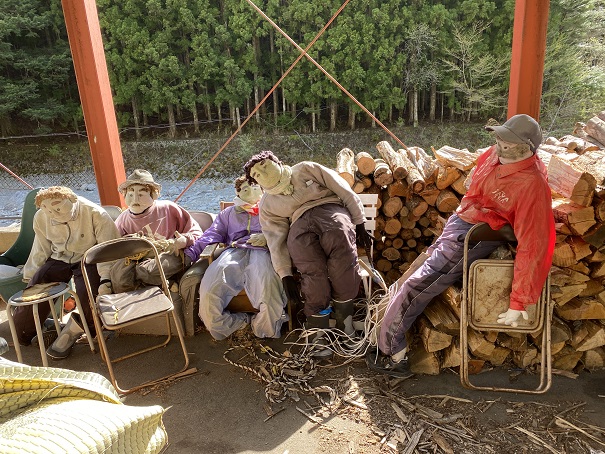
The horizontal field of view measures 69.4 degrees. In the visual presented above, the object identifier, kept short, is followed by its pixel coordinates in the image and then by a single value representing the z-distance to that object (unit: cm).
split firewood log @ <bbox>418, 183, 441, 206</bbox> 418
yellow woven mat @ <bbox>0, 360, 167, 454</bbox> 117
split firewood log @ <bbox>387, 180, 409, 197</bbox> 423
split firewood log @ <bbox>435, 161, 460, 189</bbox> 407
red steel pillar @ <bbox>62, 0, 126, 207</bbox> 421
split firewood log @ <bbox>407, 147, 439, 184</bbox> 420
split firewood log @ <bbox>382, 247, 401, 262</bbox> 445
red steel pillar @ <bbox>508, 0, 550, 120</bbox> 418
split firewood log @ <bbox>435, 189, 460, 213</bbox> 409
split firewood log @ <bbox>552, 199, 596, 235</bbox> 267
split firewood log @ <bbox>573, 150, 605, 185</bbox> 269
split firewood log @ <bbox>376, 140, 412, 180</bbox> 419
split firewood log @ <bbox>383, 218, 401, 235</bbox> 432
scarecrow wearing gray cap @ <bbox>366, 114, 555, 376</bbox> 242
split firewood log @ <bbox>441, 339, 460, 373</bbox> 300
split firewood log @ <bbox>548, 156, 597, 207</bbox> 263
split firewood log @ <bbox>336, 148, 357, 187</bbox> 419
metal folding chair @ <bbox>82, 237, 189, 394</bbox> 297
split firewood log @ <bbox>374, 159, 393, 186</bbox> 419
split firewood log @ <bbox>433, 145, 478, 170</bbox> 401
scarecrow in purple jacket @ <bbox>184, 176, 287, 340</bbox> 349
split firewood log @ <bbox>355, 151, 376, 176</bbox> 427
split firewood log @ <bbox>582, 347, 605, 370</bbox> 302
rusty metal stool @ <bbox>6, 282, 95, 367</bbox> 306
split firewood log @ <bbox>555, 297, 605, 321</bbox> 286
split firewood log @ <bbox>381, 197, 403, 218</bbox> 426
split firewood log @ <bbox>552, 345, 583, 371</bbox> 300
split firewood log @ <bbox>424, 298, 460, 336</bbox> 291
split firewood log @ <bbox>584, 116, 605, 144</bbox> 436
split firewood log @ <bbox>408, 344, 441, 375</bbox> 306
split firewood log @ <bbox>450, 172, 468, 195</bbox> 406
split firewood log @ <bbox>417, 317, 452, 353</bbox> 296
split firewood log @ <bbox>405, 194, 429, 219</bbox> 425
